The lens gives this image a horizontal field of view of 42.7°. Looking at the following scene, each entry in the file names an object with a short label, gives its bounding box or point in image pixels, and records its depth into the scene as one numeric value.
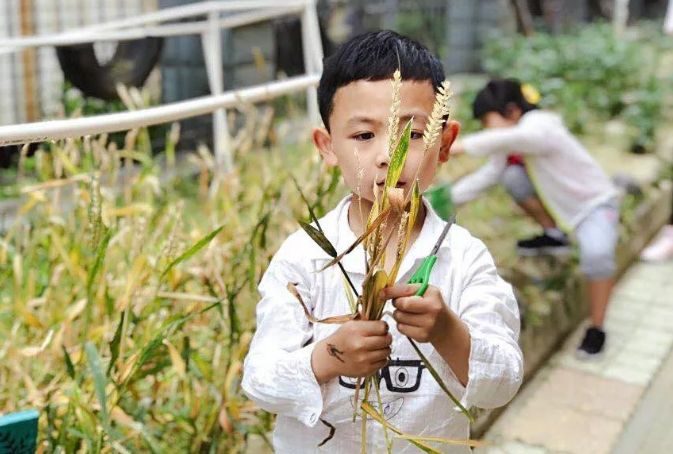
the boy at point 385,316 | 1.56
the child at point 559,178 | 3.86
